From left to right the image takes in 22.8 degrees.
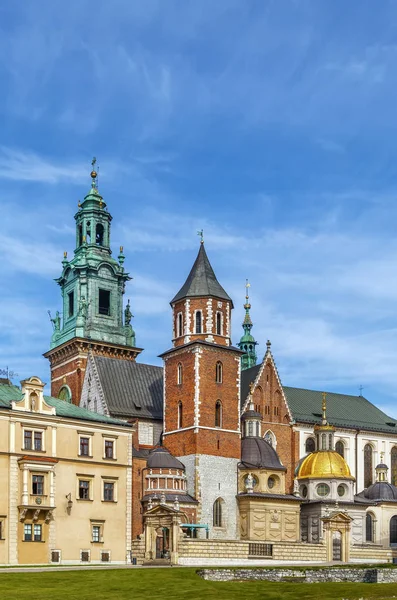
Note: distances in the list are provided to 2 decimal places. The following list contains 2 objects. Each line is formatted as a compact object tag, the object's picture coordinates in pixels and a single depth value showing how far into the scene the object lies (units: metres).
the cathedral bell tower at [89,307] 100.06
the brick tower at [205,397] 81.88
